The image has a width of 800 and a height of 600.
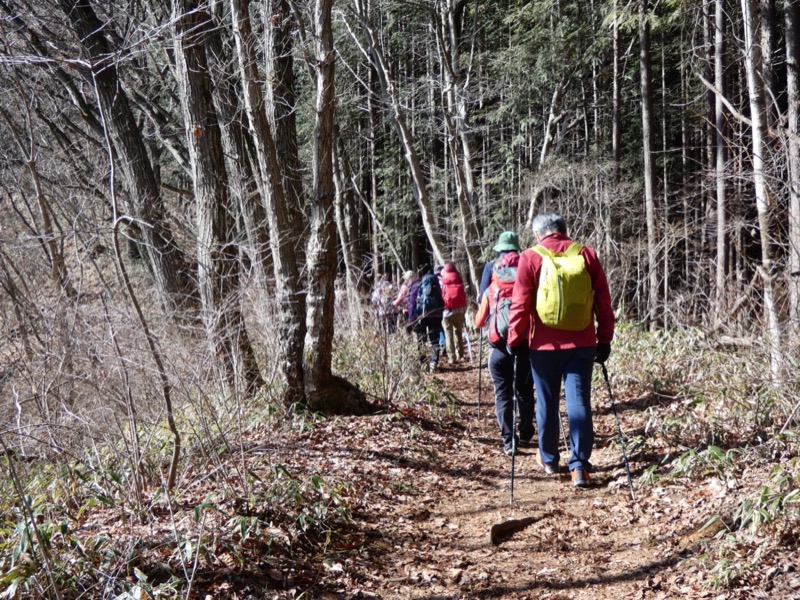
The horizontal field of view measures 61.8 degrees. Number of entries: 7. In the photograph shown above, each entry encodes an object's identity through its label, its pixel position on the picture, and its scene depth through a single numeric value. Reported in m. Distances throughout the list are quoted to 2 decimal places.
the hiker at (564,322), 5.12
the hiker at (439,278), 13.89
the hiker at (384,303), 9.34
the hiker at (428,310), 12.58
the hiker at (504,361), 6.32
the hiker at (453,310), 12.89
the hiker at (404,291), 13.21
